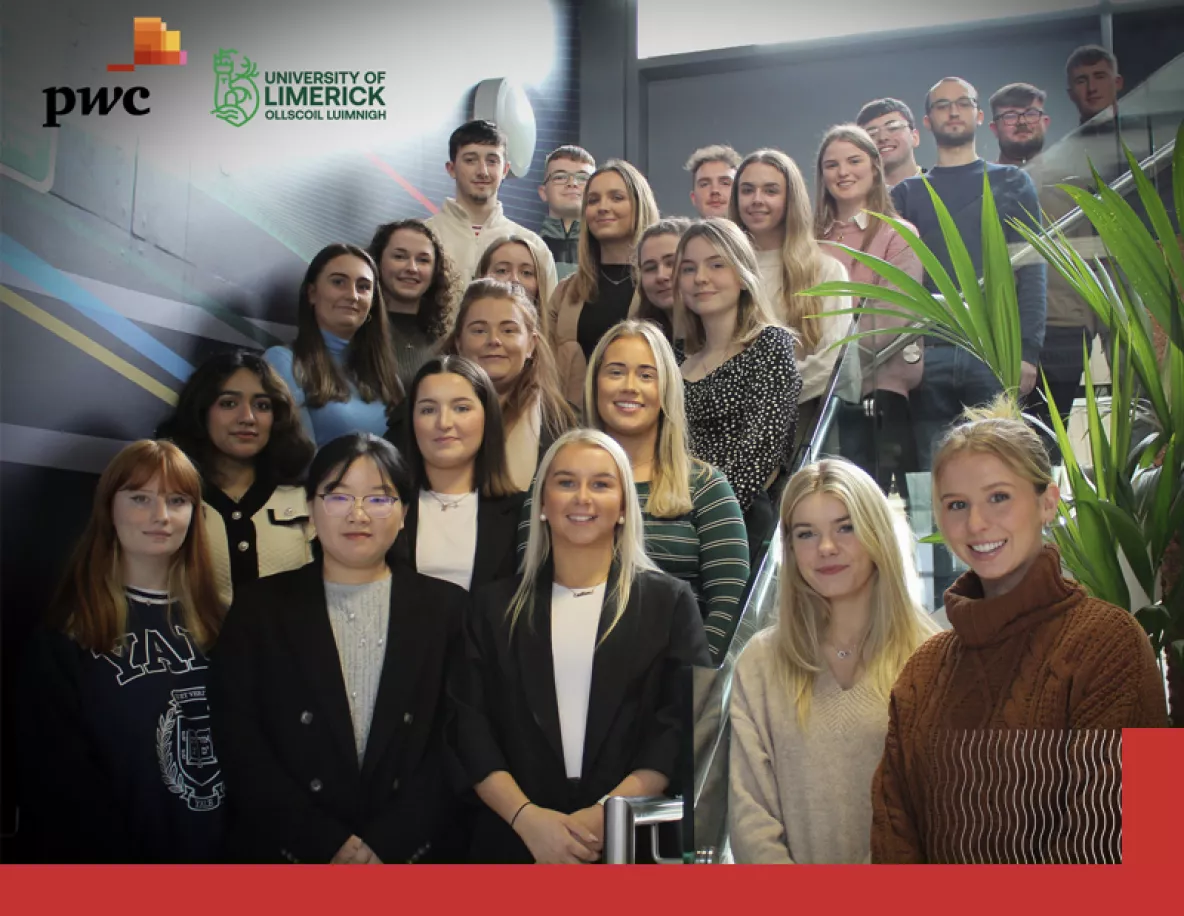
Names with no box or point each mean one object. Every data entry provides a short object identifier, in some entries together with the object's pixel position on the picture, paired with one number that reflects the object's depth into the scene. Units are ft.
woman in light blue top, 14.69
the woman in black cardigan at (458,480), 13.38
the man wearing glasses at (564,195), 15.66
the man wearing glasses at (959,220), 12.95
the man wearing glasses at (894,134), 15.26
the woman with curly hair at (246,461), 14.25
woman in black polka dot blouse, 13.23
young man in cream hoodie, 15.79
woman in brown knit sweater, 9.30
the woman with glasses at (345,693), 12.35
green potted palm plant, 9.71
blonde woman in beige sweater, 10.38
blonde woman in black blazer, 11.71
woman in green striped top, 12.40
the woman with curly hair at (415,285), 15.20
